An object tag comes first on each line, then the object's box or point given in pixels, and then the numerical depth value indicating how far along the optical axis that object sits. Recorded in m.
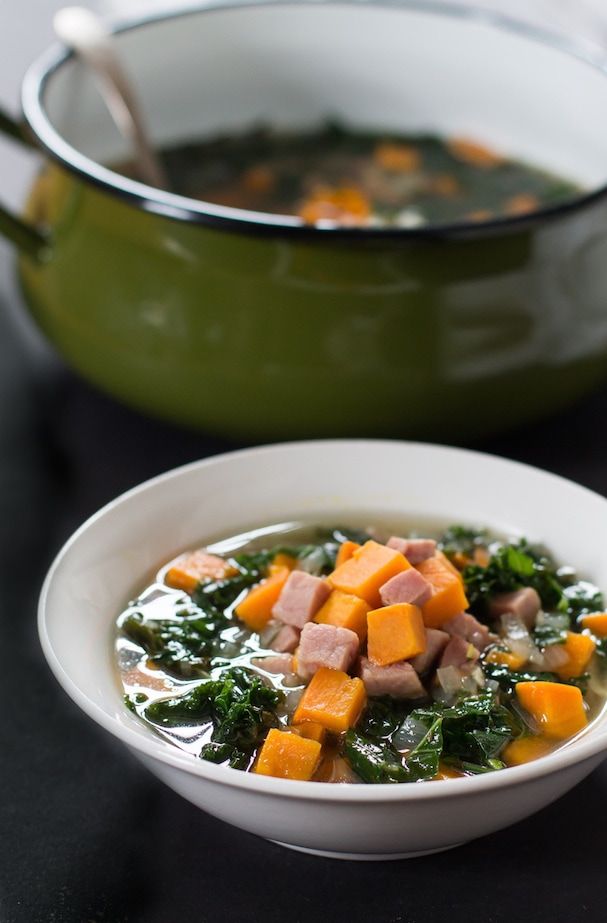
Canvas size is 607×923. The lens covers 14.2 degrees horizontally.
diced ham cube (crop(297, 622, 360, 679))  0.67
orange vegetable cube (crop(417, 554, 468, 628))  0.68
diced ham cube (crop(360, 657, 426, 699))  0.66
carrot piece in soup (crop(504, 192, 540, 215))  0.94
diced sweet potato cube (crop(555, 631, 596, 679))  0.69
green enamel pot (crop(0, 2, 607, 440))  0.76
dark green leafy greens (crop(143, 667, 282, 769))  0.66
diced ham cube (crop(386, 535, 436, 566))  0.70
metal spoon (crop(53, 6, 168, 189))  0.87
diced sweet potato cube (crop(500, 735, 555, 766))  0.66
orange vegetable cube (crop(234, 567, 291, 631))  0.70
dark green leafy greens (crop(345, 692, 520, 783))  0.65
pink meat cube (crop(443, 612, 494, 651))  0.69
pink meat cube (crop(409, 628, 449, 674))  0.67
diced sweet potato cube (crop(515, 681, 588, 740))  0.67
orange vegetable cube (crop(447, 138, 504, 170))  0.97
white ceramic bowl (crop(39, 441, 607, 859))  0.61
